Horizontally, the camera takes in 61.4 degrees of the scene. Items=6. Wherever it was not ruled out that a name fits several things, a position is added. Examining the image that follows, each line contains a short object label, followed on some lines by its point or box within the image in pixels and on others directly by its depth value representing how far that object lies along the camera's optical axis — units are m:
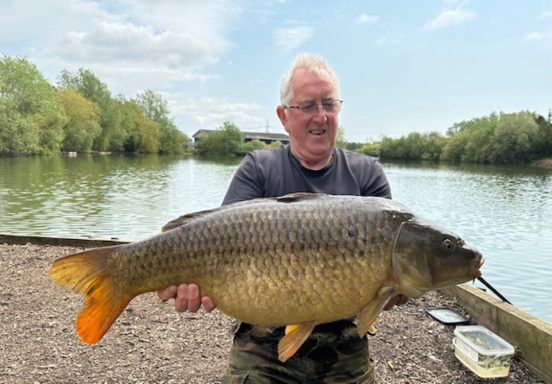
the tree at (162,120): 91.31
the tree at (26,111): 43.16
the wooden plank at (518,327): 3.71
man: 2.34
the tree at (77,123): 58.06
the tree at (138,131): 79.19
